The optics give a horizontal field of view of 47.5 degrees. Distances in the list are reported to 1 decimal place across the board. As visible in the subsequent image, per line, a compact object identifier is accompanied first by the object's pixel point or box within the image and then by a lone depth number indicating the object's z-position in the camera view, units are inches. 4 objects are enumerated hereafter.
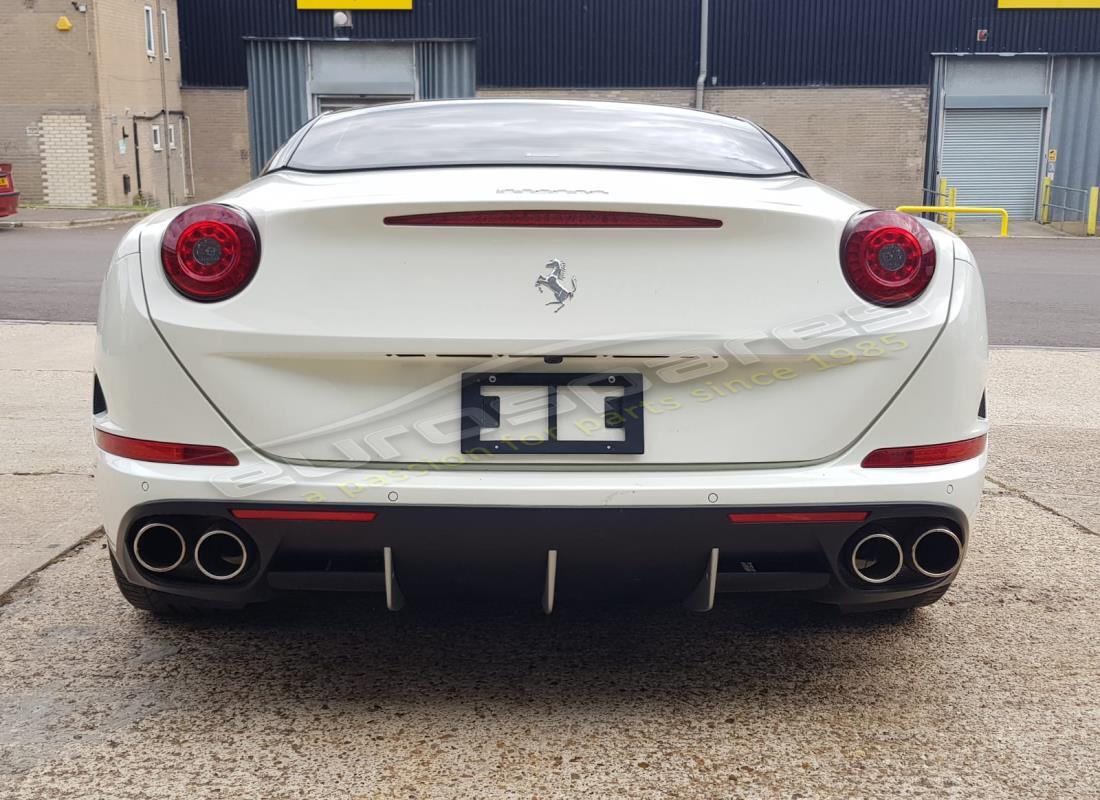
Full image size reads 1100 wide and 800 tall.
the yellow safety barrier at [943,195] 1233.3
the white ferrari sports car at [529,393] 110.8
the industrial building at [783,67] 1250.0
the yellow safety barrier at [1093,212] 1067.7
